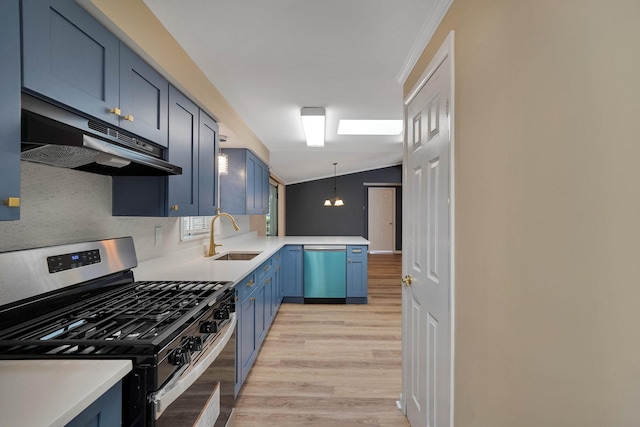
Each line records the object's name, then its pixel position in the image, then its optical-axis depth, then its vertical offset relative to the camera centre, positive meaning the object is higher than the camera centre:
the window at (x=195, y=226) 2.75 -0.09
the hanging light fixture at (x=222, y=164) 2.87 +0.48
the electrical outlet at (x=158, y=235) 2.26 -0.13
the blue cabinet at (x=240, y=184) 3.43 +0.37
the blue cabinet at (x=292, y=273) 4.59 -0.80
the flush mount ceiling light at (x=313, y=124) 3.02 +0.99
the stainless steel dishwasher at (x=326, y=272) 4.64 -0.79
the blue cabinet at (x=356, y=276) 4.63 -0.84
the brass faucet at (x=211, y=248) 3.08 -0.30
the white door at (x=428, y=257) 1.39 -0.20
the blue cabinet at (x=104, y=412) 0.79 -0.52
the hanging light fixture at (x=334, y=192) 9.28 +0.78
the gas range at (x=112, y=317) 0.99 -0.40
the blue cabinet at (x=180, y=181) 1.82 +0.22
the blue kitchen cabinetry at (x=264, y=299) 2.84 -0.81
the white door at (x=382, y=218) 10.05 +0.00
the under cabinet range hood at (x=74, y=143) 0.97 +0.25
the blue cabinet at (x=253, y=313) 2.24 -0.82
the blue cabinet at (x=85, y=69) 0.97 +0.55
